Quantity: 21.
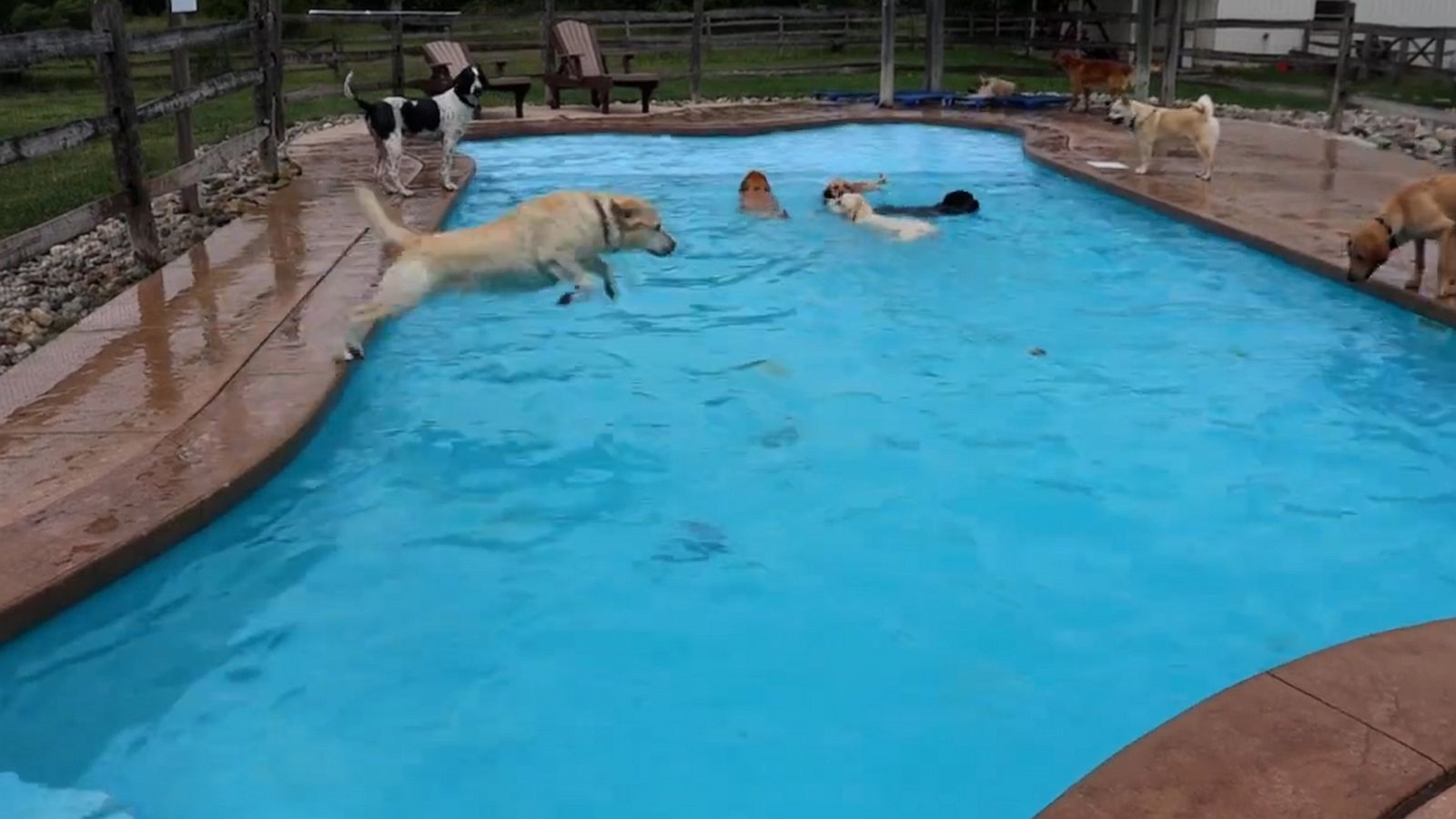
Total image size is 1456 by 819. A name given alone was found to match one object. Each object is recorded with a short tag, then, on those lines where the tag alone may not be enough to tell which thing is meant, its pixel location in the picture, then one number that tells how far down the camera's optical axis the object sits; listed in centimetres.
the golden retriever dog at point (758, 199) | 1047
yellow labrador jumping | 541
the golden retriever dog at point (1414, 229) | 653
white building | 2384
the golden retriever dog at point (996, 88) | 1858
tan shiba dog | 1085
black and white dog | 1029
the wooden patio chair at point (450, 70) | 1532
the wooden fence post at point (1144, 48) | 1694
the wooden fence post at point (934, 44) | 1891
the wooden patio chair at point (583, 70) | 1691
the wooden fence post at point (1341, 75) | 1485
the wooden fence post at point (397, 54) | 1673
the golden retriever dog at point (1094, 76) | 1712
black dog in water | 1052
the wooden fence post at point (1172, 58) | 1703
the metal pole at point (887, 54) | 1781
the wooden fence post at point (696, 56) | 1866
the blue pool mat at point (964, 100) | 1800
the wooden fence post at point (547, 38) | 1916
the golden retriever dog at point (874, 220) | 962
